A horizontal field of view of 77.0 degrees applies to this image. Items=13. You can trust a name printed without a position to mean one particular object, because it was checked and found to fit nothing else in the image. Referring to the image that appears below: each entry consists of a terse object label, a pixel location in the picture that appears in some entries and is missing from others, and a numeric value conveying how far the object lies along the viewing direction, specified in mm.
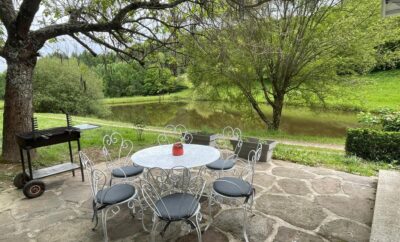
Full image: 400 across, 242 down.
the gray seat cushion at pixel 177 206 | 2008
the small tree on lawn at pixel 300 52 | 7723
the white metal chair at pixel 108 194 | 2309
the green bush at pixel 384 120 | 5844
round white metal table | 2555
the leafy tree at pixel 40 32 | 4102
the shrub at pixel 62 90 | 16734
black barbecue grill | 3297
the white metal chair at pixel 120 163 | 3086
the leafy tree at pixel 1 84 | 18000
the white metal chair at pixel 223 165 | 3221
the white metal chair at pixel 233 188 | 2424
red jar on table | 2844
